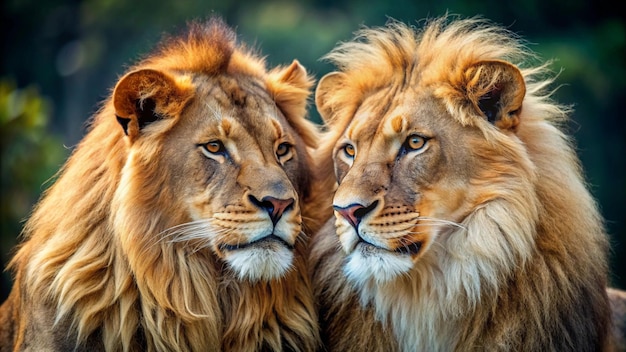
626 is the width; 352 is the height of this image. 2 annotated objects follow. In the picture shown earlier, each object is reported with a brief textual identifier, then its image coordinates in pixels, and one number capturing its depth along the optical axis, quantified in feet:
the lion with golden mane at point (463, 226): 22.75
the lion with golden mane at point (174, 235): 23.07
